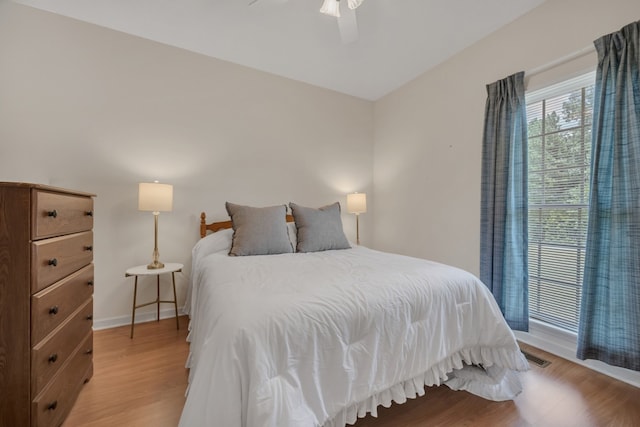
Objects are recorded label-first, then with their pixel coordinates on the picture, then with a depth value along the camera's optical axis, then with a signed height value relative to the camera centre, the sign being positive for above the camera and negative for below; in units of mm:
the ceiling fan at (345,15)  1728 +1355
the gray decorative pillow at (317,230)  2396 -183
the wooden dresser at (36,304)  983 -392
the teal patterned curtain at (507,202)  2094 +83
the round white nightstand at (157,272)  2131 -518
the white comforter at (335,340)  859 -538
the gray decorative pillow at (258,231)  2197 -181
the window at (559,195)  1900 +133
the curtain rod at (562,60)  1787 +1116
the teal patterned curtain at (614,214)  1543 -8
